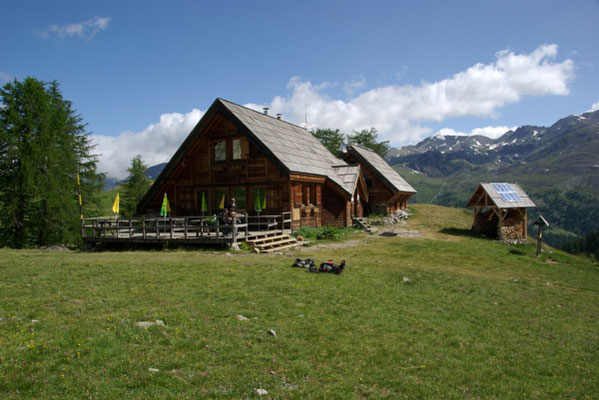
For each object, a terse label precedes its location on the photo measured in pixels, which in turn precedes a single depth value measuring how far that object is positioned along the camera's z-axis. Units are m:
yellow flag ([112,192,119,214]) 19.55
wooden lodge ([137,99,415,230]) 23.83
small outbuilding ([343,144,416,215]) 37.22
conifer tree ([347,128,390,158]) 63.00
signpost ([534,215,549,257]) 23.33
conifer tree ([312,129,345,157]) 56.70
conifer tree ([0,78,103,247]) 27.05
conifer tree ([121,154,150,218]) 50.82
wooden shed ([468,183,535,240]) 27.44
